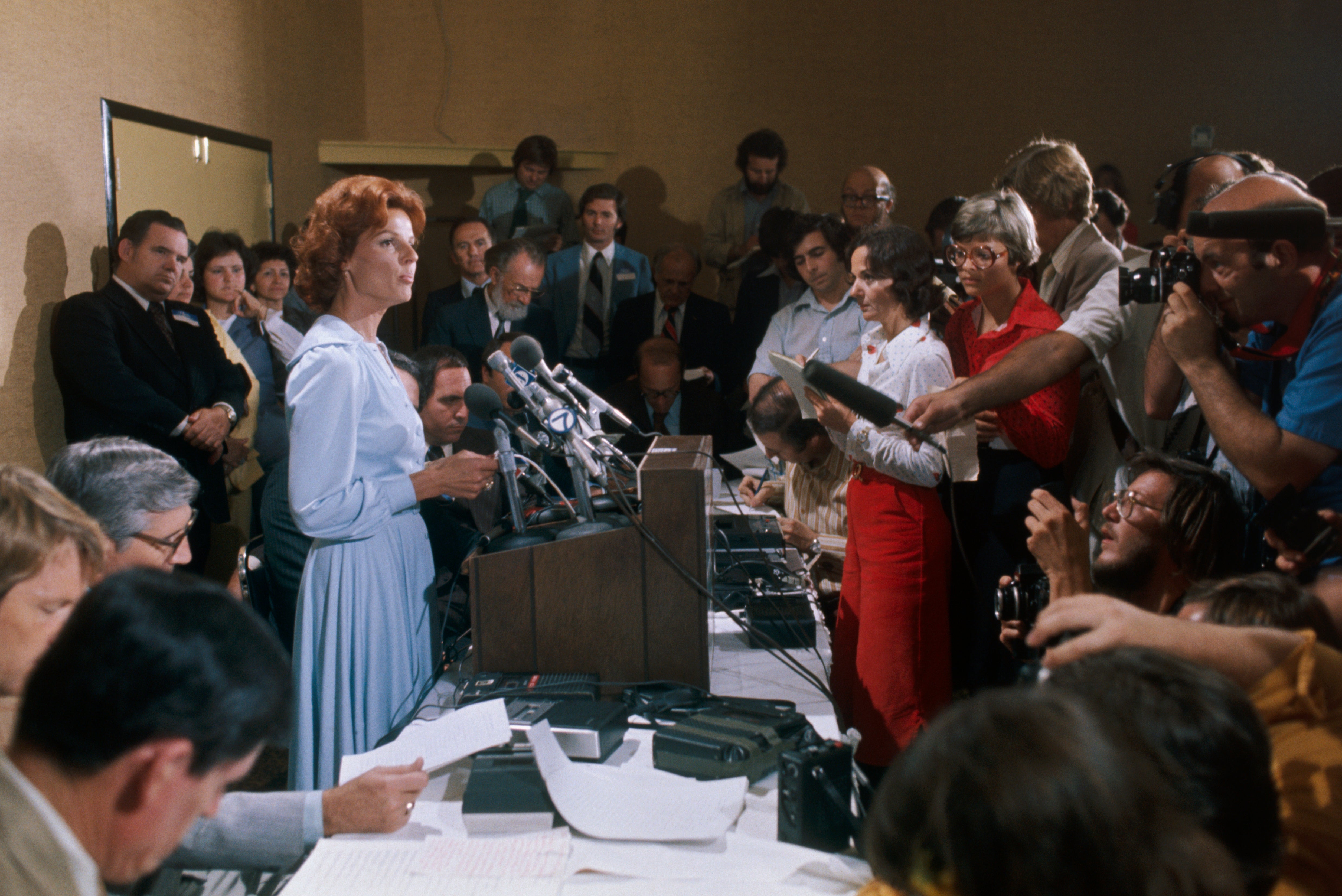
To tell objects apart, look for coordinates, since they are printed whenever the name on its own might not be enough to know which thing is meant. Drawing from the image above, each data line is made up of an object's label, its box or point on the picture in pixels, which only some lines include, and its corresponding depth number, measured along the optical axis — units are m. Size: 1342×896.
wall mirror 3.52
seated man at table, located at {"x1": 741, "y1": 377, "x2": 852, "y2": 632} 2.78
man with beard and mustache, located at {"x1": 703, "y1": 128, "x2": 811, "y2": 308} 4.95
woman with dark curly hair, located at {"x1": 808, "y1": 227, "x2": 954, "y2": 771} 2.33
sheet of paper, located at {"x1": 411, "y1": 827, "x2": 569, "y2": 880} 1.20
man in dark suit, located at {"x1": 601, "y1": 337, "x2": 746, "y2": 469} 3.81
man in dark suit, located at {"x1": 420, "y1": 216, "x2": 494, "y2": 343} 4.45
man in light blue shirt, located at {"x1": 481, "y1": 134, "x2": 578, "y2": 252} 4.95
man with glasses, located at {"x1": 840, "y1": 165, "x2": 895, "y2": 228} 4.14
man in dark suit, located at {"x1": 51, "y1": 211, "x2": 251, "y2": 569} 3.01
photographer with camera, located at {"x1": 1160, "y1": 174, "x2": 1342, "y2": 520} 1.48
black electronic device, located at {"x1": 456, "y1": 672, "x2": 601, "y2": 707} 1.62
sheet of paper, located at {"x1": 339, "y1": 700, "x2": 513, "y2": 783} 1.41
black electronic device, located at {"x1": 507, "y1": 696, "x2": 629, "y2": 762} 1.45
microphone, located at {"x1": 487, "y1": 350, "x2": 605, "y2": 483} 1.76
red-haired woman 1.81
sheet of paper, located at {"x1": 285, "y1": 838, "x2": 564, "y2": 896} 1.16
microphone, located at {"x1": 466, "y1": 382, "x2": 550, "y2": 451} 1.90
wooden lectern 1.68
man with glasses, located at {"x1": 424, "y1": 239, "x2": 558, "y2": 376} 3.86
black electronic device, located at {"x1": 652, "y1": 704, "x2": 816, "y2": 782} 1.40
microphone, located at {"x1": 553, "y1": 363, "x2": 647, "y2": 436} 1.89
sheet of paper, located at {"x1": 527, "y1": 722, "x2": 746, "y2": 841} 1.27
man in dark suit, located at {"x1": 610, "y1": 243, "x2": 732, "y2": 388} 4.38
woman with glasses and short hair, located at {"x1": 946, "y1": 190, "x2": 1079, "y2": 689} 2.45
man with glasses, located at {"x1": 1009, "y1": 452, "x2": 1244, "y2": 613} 1.76
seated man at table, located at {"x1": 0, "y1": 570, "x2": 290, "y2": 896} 0.75
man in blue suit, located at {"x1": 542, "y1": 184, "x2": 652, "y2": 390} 4.59
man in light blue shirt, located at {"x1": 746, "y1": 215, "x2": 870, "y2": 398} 3.48
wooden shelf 5.45
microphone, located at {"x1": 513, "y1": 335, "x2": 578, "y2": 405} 1.83
